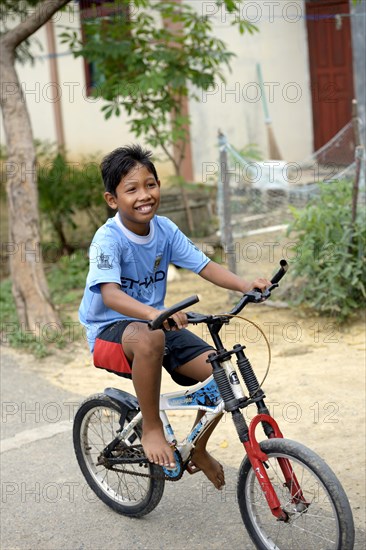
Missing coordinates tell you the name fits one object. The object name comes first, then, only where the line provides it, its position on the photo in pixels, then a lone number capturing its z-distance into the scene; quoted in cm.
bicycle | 348
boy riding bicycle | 378
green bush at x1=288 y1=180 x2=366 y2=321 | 693
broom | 1267
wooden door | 1275
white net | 786
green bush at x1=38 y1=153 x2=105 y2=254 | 1058
